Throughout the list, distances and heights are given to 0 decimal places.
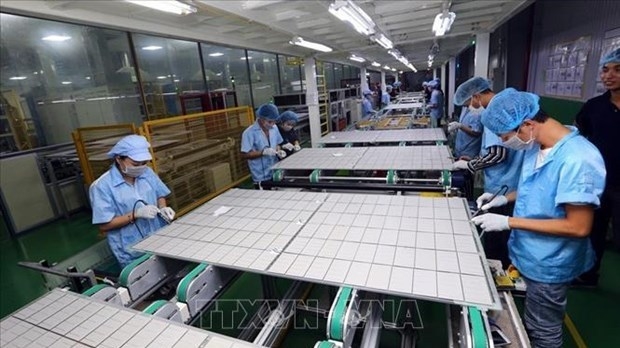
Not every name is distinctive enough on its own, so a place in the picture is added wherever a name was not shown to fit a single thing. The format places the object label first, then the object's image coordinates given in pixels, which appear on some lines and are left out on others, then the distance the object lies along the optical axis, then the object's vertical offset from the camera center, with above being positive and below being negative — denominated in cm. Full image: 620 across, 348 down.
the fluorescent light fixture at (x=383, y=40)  487 +85
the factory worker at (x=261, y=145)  374 -56
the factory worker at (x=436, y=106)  858 -65
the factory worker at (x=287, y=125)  444 -42
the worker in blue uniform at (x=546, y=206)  129 -60
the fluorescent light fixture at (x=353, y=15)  293 +82
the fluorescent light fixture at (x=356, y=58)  887 +98
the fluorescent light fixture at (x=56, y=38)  486 +129
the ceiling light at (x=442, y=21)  382 +82
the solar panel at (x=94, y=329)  107 -80
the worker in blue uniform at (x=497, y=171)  223 -73
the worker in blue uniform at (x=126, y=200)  199 -59
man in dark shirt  218 -51
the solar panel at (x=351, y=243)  123 -77
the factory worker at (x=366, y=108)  1022 -62
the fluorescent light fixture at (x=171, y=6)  251 +87
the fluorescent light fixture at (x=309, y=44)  479 +89
